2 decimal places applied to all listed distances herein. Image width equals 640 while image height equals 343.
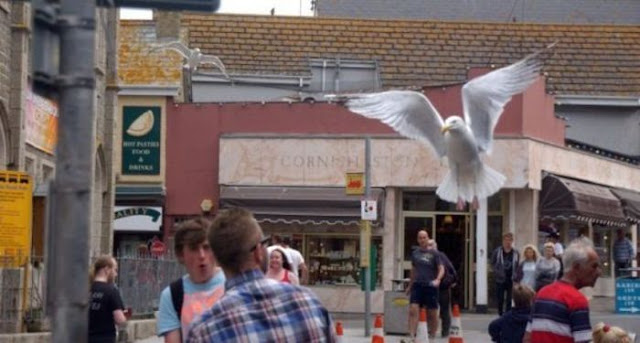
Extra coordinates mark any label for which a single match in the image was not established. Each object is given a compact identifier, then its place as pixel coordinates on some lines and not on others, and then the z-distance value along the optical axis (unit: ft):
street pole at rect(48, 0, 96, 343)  18.12
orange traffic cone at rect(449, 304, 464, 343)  65.62
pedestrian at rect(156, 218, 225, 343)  25.31
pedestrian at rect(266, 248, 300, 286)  43.62
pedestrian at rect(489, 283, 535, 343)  38.91
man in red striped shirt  26.99
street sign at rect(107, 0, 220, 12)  20.97
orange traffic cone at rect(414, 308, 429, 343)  67.62
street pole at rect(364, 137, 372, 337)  79.00
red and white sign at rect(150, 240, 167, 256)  101.07
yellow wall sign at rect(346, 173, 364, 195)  81.05
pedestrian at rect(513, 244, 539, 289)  71.00
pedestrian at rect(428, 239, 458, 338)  73.92
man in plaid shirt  17.46
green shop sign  114.42
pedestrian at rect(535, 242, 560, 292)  68.69
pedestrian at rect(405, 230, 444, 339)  71.61
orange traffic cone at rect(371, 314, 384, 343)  63.21
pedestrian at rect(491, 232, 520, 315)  83.41
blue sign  91.86
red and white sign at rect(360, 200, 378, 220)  79.92
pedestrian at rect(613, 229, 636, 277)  115.24
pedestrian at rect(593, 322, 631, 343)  27.96
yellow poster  66.54
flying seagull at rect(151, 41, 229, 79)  118.11
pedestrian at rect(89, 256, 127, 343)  36.58
